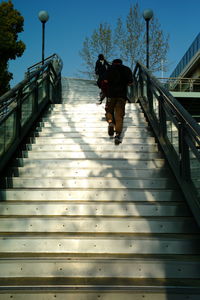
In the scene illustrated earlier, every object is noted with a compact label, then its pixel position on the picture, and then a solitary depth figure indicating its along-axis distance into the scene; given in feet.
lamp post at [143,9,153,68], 42.45
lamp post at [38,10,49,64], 47.11
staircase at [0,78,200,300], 8.25
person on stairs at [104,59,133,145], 18.93
